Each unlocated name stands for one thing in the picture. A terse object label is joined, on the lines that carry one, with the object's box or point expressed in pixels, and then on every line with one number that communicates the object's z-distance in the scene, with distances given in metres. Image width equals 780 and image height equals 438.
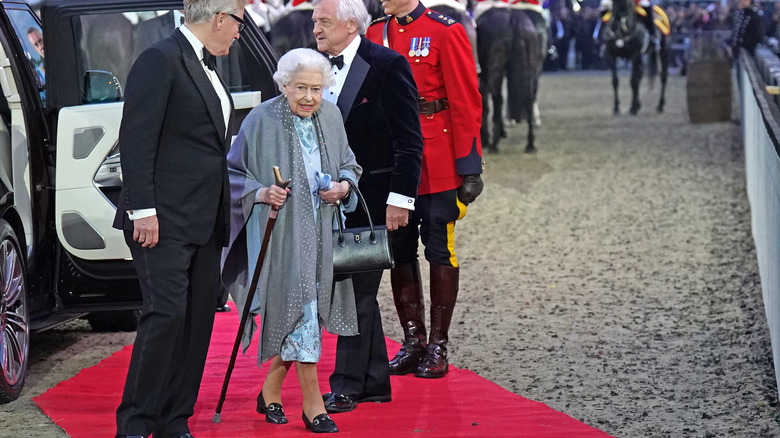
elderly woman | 10.26
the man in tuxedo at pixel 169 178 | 9.16
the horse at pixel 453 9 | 27.85
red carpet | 10.59
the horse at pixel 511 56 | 32.87
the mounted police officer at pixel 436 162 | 12.31
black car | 11.85
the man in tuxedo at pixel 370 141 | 11.02
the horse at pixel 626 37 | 45.62
